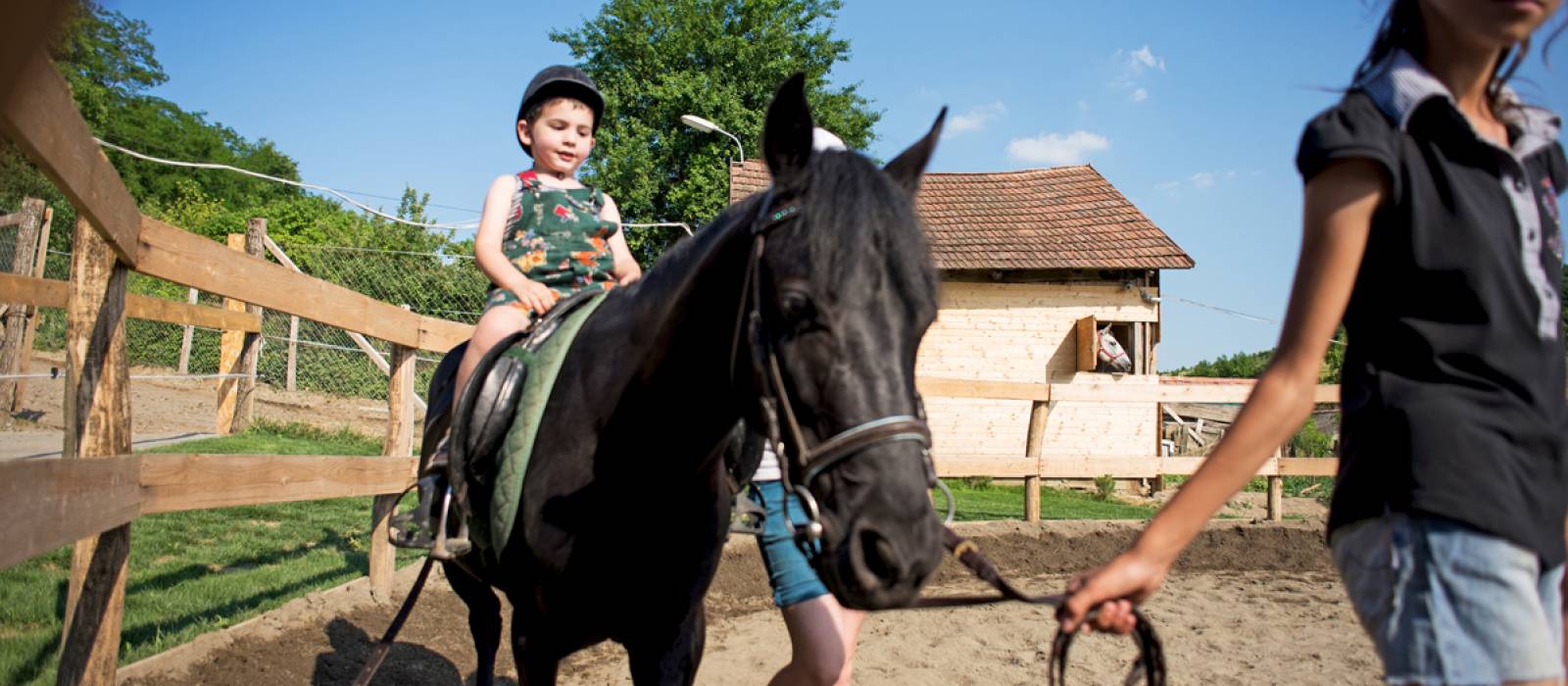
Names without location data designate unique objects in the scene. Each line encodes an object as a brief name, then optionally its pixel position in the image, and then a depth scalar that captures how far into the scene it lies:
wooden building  17.11
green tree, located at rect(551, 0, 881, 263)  30.22
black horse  1.70
